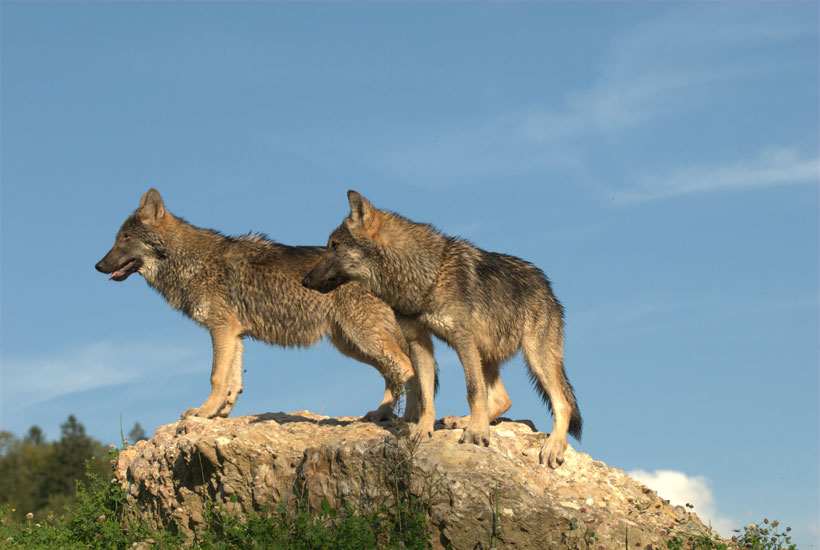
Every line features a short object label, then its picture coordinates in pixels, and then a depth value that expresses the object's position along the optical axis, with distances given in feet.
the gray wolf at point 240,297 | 77.97
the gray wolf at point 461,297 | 64.44
